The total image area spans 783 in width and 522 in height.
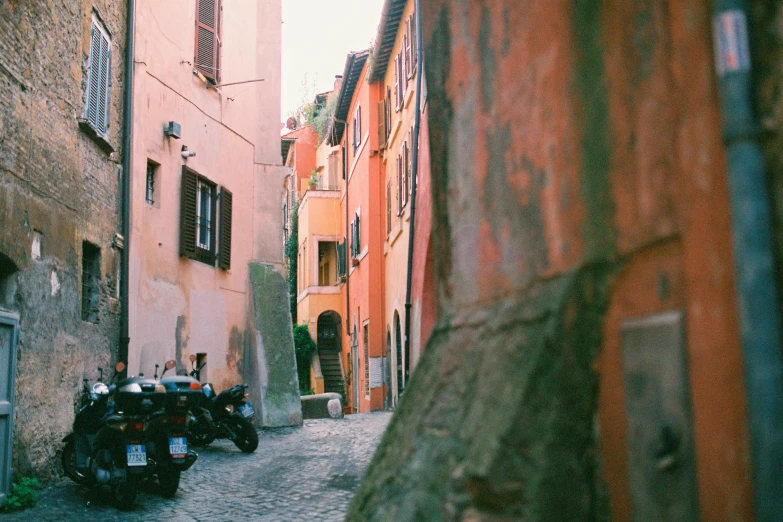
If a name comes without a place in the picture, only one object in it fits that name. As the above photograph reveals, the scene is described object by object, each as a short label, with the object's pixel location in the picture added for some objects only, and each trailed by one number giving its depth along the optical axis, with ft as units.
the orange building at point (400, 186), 41.93
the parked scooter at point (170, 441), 27.07
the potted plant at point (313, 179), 115.85
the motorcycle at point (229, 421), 39.17
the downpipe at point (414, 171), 44.18
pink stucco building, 43.04
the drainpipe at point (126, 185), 38.58
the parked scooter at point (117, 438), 25.48
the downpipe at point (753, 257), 6.51
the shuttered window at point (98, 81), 35.27
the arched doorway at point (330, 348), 103.86
